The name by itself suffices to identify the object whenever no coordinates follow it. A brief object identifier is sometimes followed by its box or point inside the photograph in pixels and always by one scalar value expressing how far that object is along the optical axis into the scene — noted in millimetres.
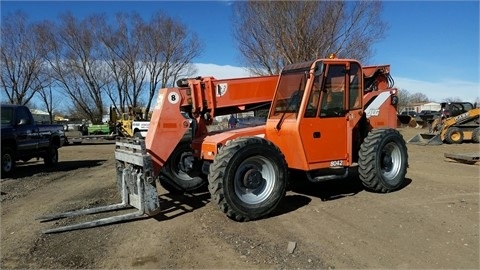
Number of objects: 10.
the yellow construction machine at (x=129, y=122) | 30453
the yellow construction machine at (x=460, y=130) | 22047
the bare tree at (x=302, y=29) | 25797
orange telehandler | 6809
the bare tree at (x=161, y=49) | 41875
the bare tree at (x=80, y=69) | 41531
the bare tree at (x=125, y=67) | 41875
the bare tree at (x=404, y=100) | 83812
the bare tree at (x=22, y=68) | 38938
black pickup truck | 12609
